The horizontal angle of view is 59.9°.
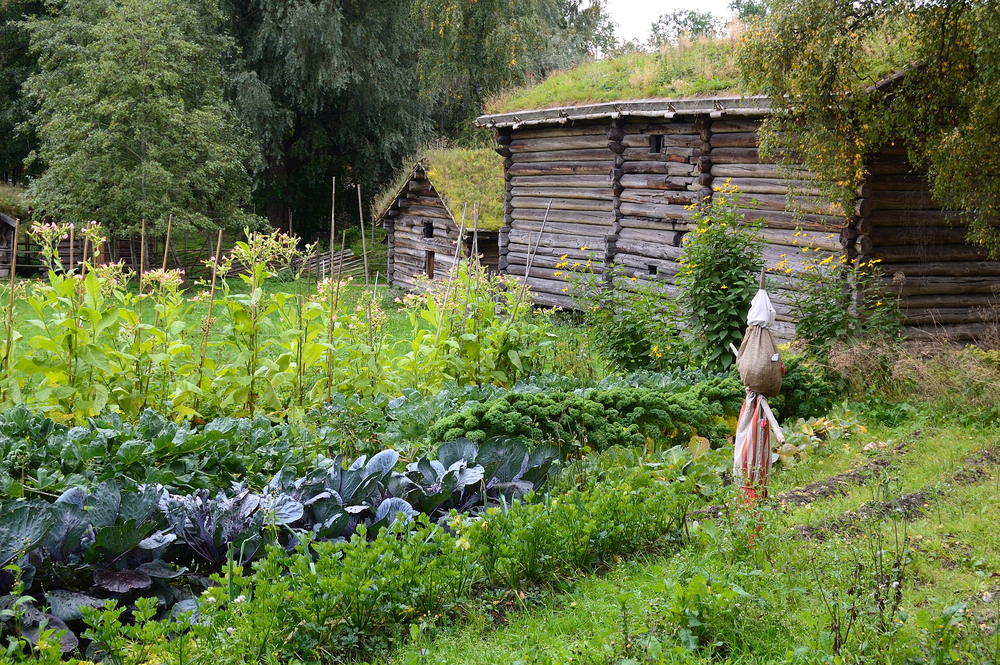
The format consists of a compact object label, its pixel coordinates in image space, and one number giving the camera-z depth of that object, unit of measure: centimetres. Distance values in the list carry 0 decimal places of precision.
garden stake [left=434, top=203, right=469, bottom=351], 698
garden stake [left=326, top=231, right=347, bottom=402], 627
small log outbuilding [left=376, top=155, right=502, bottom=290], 2044
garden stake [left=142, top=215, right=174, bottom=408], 579
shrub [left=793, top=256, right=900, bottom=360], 899
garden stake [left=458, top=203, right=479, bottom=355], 718
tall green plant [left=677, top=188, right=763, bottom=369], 842
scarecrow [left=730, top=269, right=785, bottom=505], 578
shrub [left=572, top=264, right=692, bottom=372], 895
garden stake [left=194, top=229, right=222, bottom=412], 597
